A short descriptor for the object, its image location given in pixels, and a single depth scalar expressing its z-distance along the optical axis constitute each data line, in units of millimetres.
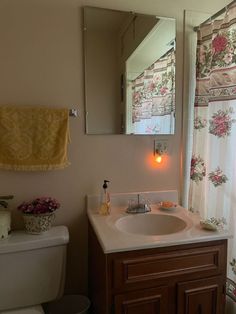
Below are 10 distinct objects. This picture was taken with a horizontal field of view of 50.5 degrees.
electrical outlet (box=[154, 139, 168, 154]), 1749
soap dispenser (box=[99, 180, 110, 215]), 1571
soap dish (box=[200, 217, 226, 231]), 1320
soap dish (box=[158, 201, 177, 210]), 1644
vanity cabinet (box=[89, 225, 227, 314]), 1165
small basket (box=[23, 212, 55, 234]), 1400
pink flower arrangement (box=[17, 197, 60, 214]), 1416
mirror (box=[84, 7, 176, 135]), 1585
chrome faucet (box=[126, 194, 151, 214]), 1589
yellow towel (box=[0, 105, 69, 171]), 1433
